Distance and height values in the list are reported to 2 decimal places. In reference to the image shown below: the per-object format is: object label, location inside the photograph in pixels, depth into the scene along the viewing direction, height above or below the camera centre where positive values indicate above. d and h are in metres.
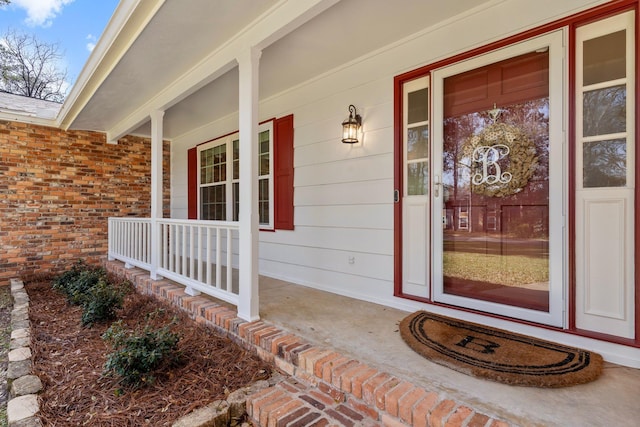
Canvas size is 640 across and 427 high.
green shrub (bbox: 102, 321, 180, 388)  2.12 -0.96
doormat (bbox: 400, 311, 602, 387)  1.78 -0.89
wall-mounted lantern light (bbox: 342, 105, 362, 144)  3.35 +0.91
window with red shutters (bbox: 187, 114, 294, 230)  4.23 +0.56
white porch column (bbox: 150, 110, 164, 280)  4.20 +0.37
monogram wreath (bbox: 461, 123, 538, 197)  2.42 +0.42
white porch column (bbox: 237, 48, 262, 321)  2.65 +0.22
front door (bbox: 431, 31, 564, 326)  2.27 +0.24
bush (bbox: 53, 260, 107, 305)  4.02 -0.93
